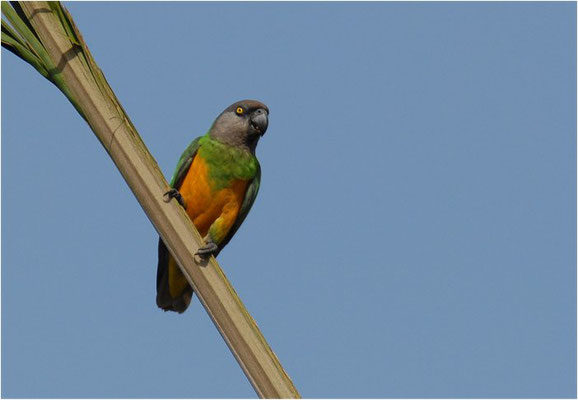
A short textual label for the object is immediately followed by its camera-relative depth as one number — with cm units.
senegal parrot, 1328
